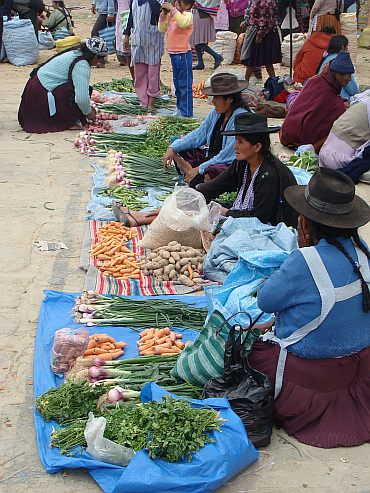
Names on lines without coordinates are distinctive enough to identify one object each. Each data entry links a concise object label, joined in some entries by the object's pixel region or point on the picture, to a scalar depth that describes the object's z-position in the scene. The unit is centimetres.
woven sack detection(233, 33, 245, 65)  1249
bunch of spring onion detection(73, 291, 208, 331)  384
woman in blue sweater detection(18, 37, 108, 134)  773
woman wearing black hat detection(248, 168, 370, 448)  263
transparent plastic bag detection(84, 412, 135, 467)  257
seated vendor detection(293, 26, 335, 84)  953
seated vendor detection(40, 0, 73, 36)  1398
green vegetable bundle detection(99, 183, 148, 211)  588
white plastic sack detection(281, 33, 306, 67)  1135
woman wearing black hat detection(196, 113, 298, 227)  451
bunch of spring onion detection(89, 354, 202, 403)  306
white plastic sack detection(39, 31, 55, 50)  1364
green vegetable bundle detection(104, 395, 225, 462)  248
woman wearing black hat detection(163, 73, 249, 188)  541
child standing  831
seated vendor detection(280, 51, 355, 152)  720
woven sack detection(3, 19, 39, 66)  1197
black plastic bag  274
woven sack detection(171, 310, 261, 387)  296
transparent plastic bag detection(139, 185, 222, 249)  477
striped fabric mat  432
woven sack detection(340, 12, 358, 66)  1056
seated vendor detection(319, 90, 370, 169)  642
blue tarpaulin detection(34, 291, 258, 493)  243
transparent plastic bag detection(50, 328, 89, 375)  332
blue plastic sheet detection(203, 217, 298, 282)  431
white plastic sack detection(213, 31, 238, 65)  1245
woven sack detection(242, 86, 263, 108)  862
